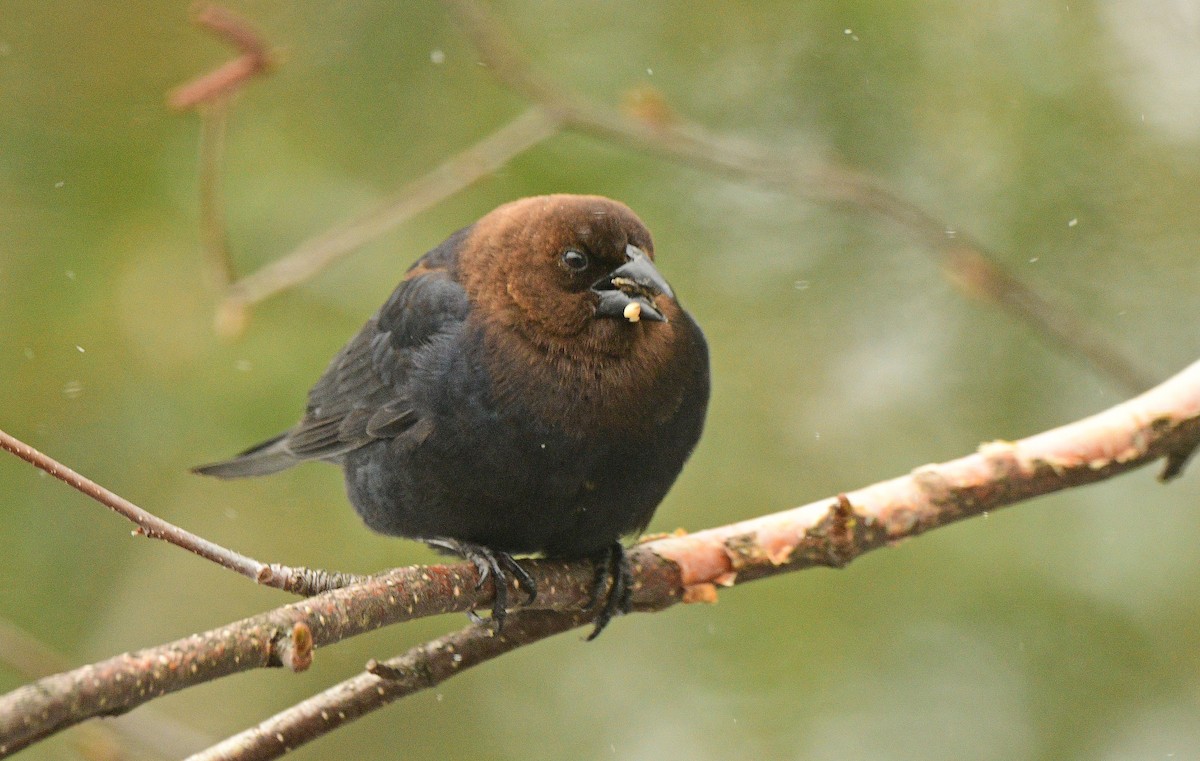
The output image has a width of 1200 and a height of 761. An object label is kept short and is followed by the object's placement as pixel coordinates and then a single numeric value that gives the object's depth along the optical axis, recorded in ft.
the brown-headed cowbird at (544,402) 17.60
